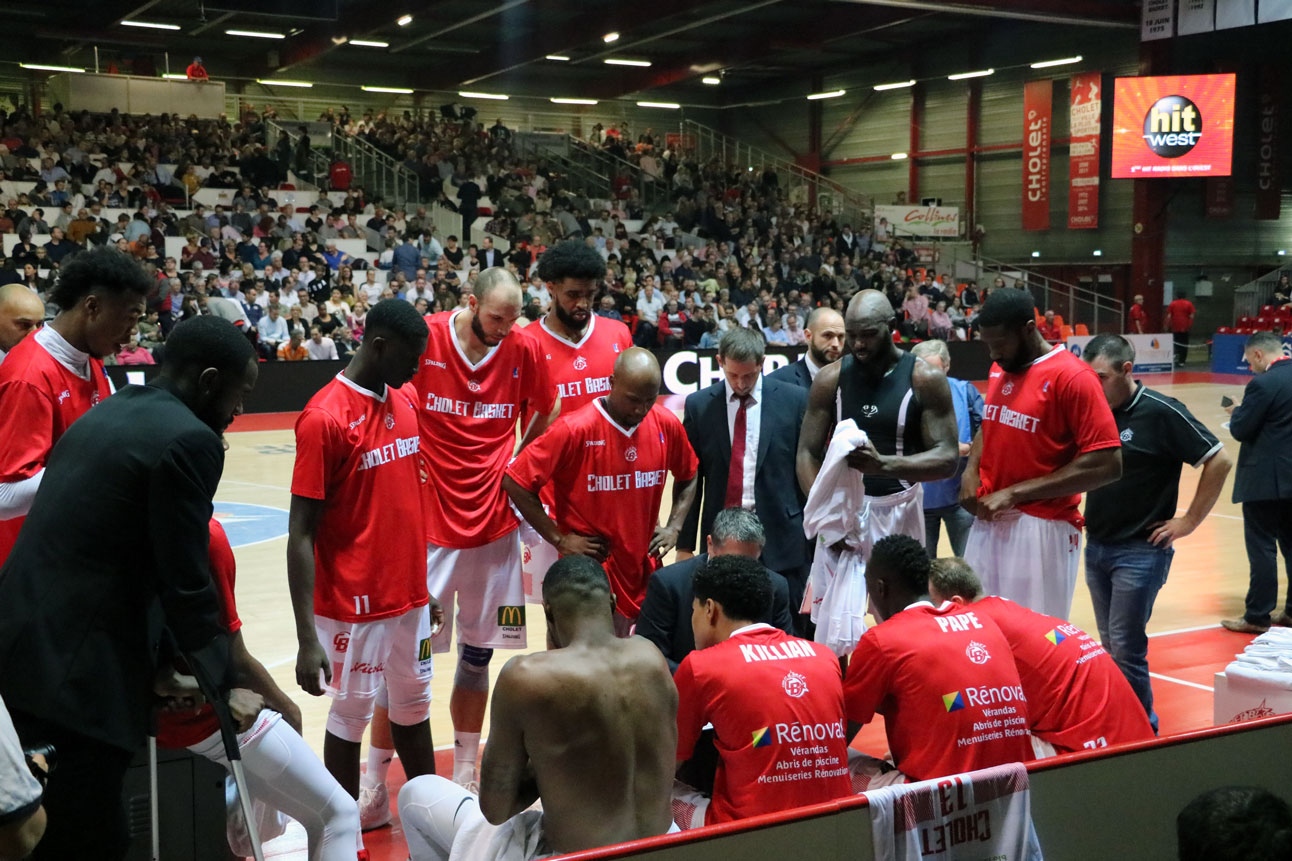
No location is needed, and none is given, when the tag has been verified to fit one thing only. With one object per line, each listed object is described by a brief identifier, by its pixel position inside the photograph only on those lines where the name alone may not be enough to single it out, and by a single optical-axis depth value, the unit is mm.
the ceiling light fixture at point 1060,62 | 29672
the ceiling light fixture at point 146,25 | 25789
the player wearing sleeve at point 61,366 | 3709
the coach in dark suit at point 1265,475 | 7344
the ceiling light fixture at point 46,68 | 28734
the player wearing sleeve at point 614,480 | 4832
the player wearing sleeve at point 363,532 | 4109
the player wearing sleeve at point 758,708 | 3492
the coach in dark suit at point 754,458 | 5555
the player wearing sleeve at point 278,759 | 3328
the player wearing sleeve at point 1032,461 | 5109
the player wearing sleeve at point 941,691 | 3738
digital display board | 26156
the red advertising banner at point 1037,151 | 30250
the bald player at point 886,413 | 5188
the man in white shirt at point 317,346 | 17688
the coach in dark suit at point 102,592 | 2740
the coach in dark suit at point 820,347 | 6387
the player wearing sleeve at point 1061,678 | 4160
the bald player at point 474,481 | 5133
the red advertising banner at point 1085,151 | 28797
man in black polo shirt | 5617
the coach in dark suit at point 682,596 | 4359
